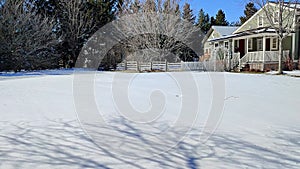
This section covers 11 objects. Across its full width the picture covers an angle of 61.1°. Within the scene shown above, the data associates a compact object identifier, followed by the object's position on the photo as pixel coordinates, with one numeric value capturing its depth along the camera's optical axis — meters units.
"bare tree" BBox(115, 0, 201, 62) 21.30
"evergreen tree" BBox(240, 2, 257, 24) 35.44
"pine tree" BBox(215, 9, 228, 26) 39.88
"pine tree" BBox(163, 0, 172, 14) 21.66
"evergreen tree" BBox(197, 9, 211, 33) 36.22
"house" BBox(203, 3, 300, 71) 15.90
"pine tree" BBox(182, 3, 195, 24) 23.22
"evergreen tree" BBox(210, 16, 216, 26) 40.48
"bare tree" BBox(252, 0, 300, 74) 14.21
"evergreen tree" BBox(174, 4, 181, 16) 21.99
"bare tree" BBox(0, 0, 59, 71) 17.70
